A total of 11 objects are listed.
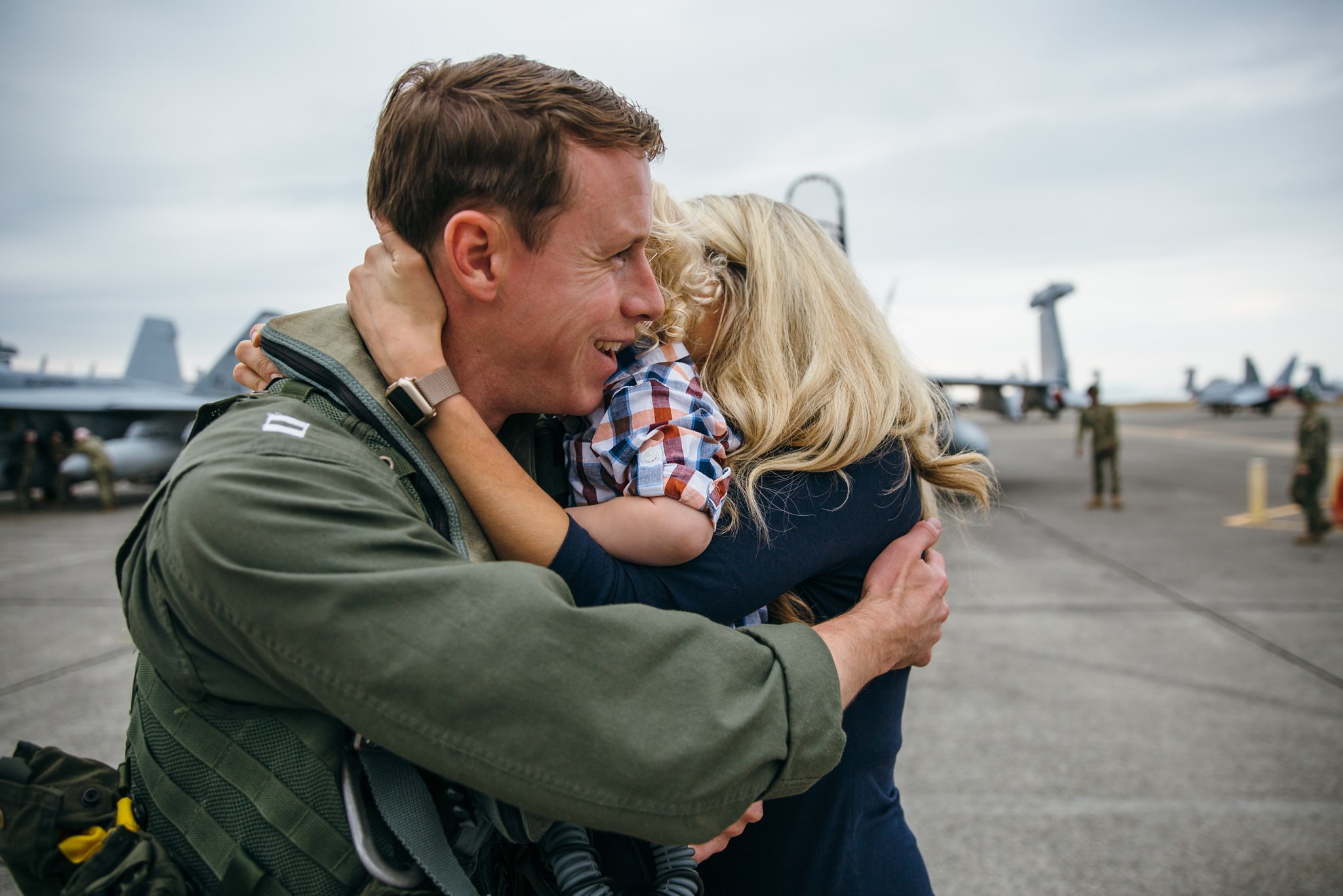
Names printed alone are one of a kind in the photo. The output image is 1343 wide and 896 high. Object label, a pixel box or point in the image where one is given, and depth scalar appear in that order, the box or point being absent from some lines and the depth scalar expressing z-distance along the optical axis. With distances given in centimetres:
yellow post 1202
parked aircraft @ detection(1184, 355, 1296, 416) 4394
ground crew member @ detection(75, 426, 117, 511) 1628
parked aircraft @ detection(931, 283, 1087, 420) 1866
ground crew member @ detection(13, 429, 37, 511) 1670
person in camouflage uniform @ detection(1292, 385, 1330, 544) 1028
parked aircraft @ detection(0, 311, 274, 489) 1703
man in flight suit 90
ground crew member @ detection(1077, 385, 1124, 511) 1364
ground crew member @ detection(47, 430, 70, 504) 1711
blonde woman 129
